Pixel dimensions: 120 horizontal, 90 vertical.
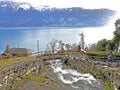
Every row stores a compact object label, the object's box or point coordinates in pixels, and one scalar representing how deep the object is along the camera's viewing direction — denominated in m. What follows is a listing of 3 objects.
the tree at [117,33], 28.77
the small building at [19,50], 40.57
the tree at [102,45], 32.62
